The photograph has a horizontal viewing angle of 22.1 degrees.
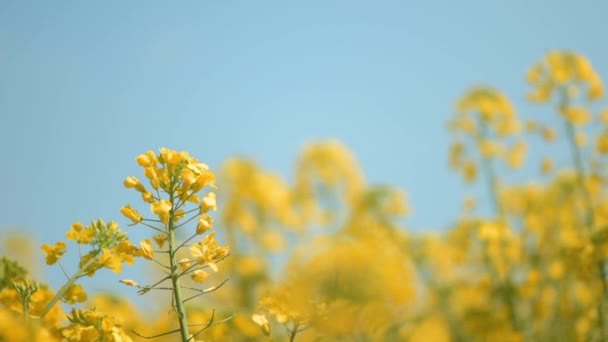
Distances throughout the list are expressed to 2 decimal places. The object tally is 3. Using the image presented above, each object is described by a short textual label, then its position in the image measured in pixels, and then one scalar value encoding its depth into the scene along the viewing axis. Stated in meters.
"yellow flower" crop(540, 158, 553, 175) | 3.60
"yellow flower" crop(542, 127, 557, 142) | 3.47
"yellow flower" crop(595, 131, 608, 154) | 3.44
